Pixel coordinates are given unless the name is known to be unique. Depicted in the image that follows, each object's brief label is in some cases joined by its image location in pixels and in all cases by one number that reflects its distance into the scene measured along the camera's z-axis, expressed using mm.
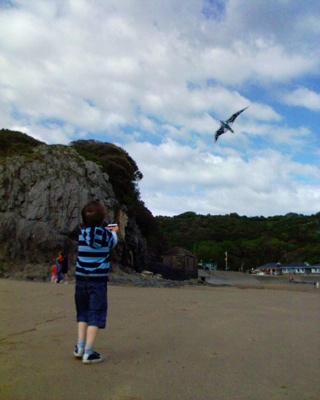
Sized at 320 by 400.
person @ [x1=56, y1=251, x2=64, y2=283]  16281
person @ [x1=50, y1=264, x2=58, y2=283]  17000
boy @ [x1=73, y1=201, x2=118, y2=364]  3605
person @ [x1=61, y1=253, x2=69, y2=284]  16541
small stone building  49781
